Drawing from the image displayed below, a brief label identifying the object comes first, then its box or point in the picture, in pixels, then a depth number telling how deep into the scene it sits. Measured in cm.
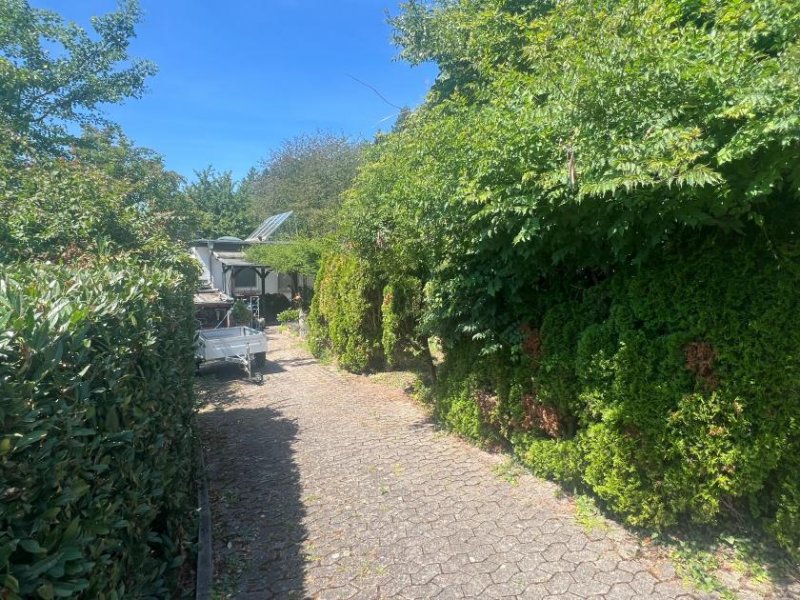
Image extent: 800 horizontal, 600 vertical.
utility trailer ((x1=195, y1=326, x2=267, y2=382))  975
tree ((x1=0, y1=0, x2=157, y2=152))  1370
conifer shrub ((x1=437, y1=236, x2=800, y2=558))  276
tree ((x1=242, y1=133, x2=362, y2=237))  2270
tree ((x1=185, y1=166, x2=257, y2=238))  3709
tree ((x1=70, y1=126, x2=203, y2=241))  1443
